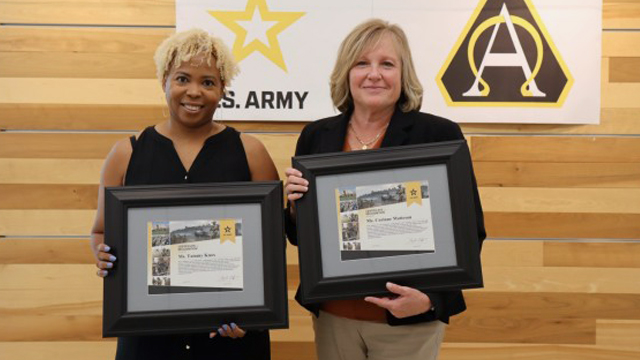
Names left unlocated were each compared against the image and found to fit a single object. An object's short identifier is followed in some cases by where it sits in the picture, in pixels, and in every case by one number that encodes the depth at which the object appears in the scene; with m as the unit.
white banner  2.63
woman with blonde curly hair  1.67
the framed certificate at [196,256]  1.56
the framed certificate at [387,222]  1.51
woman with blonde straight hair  1.62
